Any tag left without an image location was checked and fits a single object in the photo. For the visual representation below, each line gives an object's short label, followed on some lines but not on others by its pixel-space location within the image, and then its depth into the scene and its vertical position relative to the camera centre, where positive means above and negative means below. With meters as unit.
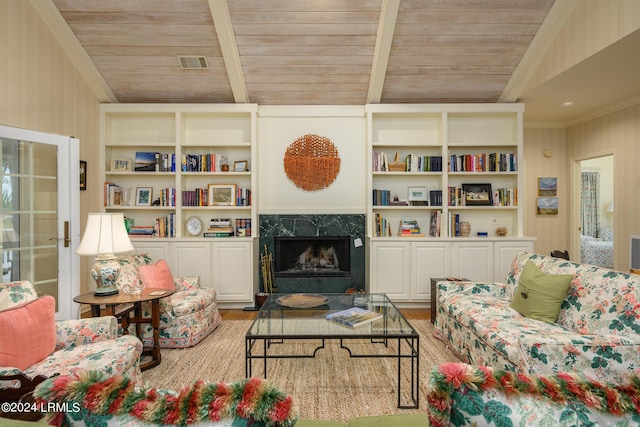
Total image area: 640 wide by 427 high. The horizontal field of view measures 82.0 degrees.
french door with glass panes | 3.18 +0.02
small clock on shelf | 4.75 -0.15
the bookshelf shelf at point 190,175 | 4.47 +0.51
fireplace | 4.72 -0.33
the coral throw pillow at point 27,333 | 1.81 -0.61
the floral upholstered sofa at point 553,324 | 1.63 -0.66
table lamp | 2.79 -0.24
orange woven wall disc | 4.79 +0.70
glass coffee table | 2.30 -0.75
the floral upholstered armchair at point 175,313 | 3.15 -0.86
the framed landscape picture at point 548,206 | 5.73 +0.13
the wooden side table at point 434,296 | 3.76 -0.84
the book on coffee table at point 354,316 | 2.53 -0.73
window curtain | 7.57 +0.23
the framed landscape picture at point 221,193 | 4.69 +0.28
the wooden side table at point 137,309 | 2.68 -0.74
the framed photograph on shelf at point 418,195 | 4.80 +0.25
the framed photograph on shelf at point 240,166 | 4.71 +0.62
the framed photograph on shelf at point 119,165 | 4.69 +0.64
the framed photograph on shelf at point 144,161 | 4.69 +0.69
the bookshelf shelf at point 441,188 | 4.51 +0.35
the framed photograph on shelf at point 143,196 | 4.74 +0.24
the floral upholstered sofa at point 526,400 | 0.72 -0.37
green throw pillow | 2.50 -0.56
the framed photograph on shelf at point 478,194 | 4.68 +0.26
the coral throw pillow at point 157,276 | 3.21 -0.55
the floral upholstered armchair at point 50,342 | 1.83 -0.71
